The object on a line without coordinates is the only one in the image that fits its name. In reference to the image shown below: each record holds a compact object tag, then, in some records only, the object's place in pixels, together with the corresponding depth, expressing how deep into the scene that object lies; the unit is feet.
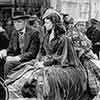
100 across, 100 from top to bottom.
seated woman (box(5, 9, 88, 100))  24.38
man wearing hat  27.81
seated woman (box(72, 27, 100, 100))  26.70
